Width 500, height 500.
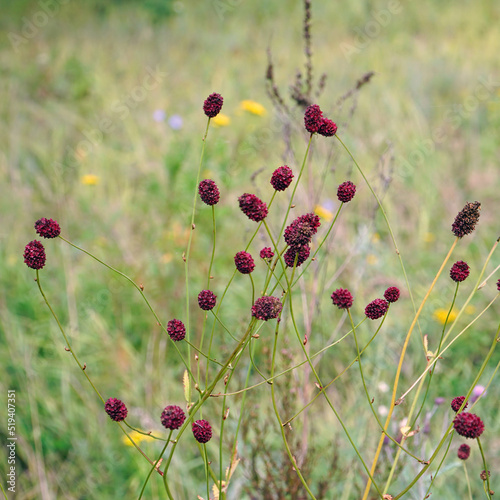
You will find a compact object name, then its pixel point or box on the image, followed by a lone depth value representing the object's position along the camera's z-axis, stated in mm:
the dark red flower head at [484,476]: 949
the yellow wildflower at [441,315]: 1846
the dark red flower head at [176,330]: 963
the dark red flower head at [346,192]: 959
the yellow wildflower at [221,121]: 3135
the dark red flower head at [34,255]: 952
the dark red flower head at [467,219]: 990
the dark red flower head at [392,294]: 975
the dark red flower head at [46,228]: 960
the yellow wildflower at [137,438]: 1334
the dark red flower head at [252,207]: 928
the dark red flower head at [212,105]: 995
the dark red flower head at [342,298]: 949
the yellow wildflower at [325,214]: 2740
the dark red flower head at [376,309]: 966
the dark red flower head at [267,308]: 913
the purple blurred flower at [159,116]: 3760
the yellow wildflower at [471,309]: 2514
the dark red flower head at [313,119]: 962
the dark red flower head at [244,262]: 940
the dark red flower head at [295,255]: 941
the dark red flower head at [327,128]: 968
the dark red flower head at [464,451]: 1010
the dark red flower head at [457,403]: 968
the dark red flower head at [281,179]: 945
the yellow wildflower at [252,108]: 3382
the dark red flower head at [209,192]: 966
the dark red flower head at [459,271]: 985
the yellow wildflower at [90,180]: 3041
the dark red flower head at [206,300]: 965
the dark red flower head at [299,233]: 925
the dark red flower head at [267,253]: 971
